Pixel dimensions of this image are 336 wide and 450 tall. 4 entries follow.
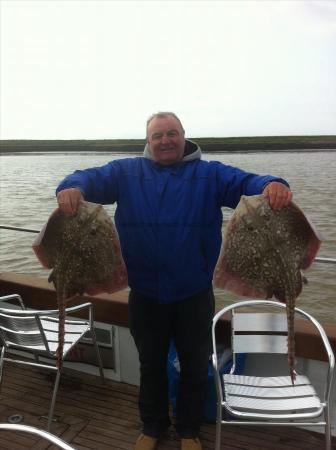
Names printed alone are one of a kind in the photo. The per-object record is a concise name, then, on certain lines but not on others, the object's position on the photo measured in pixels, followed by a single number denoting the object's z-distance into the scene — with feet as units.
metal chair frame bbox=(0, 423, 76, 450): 4.63
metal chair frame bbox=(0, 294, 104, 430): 9.32
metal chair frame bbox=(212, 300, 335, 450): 7.73
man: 7.54
